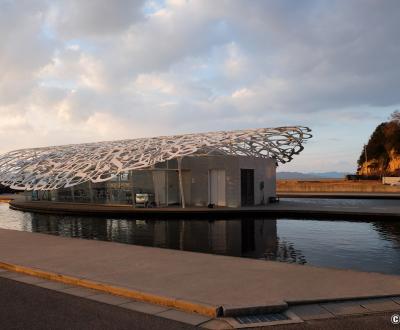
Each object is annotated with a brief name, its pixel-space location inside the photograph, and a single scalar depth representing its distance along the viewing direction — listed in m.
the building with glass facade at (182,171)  24.42
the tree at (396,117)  72.75
